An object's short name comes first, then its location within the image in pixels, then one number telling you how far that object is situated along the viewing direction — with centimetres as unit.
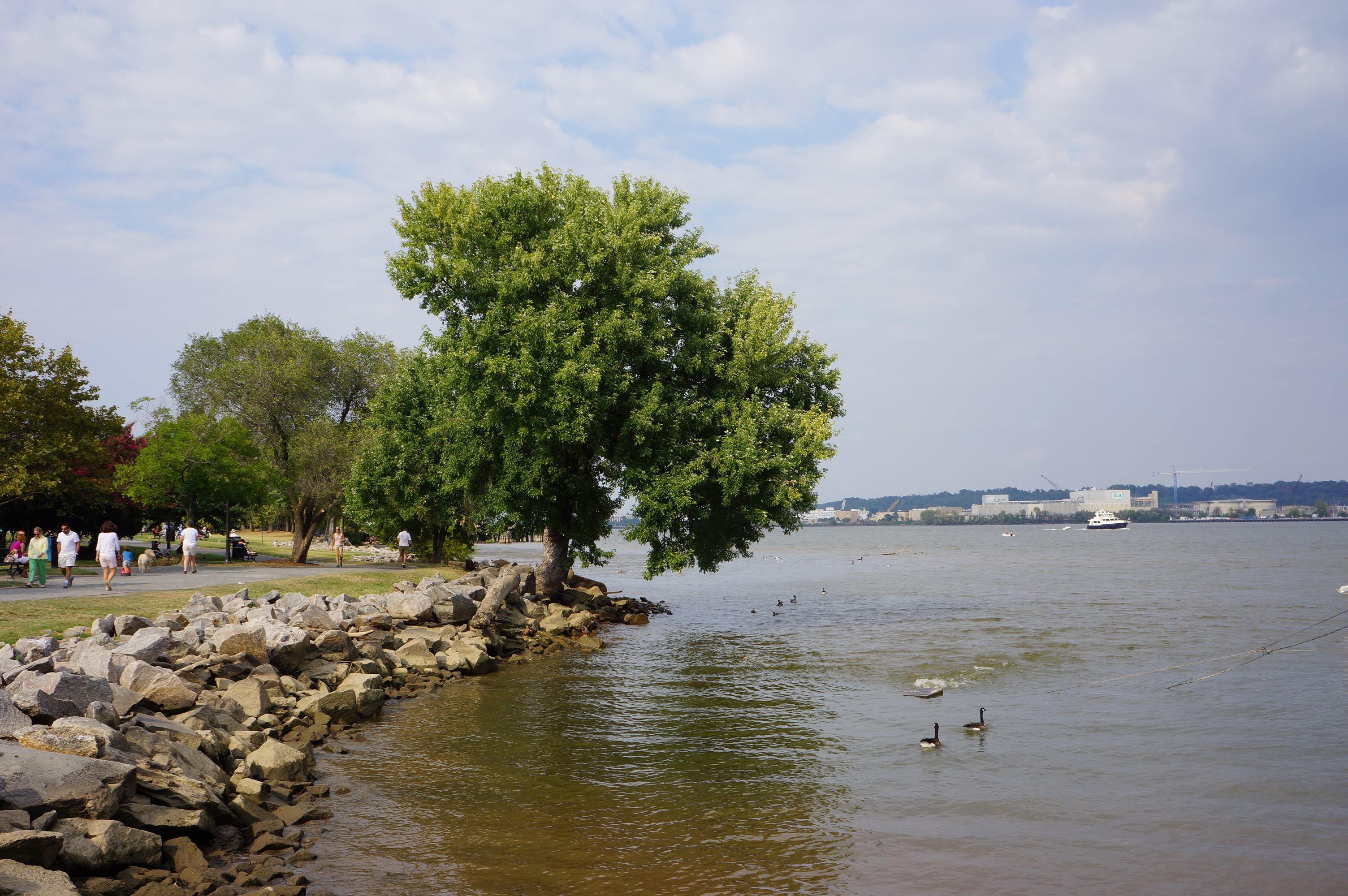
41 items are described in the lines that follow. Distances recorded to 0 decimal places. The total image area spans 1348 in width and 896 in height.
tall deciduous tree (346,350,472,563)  3300
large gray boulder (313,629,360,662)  1847
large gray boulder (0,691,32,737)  910
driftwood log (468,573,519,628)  2533
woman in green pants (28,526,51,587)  2789
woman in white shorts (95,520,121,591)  2669
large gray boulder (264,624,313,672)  1691
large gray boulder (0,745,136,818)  802
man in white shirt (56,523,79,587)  2869
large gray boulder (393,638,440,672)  2047
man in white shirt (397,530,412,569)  4672
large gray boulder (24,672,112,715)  1045
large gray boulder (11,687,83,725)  988
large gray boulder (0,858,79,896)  675
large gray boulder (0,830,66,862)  702
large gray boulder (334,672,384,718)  1638
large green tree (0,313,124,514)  3347
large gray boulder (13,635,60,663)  1345
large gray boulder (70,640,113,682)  1287
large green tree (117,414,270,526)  4109
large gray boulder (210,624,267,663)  1635
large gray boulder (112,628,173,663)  1466
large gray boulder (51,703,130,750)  931
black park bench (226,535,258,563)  4709
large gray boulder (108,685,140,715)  1136
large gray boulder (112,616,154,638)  1749
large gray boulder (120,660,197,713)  1259
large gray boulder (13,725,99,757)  912
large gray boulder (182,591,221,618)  2023
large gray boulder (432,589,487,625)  2505
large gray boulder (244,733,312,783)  1160
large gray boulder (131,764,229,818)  938
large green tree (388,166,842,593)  2677
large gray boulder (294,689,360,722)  1517
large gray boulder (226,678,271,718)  1400
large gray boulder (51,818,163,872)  768
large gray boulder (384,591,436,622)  2419
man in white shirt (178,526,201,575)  3403
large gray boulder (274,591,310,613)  2167
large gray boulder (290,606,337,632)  1989
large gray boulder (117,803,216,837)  881
